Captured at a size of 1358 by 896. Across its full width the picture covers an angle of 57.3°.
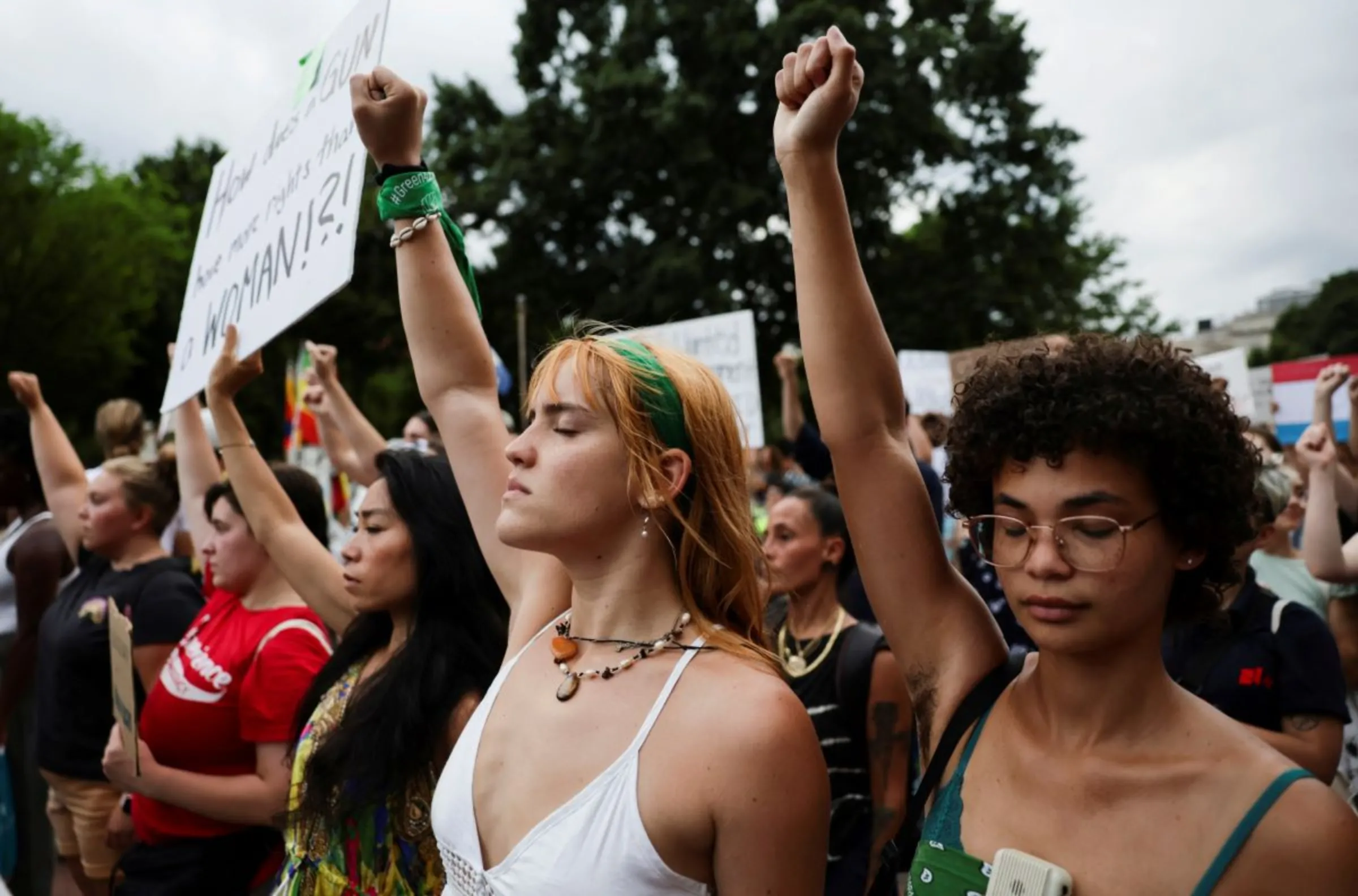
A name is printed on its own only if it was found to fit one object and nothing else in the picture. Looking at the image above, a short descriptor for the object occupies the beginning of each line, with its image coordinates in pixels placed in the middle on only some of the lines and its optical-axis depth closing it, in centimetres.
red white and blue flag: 729
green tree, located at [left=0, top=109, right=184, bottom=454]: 2616
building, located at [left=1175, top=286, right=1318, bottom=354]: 7011
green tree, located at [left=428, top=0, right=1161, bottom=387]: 2398
